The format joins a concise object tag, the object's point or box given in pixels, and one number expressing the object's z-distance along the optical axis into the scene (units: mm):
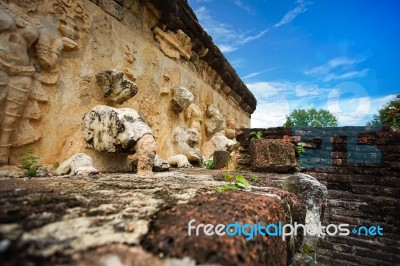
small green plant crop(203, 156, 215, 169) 4402
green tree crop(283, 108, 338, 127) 27781
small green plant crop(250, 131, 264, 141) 3658
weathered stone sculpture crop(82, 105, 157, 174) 2250
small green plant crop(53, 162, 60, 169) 2421
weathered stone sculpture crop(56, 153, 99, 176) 1985
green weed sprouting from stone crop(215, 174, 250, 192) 1240
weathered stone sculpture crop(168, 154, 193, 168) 3923
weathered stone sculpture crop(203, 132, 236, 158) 5734
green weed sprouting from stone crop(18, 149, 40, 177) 1932
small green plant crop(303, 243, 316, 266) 1520
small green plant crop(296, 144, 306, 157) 3344
